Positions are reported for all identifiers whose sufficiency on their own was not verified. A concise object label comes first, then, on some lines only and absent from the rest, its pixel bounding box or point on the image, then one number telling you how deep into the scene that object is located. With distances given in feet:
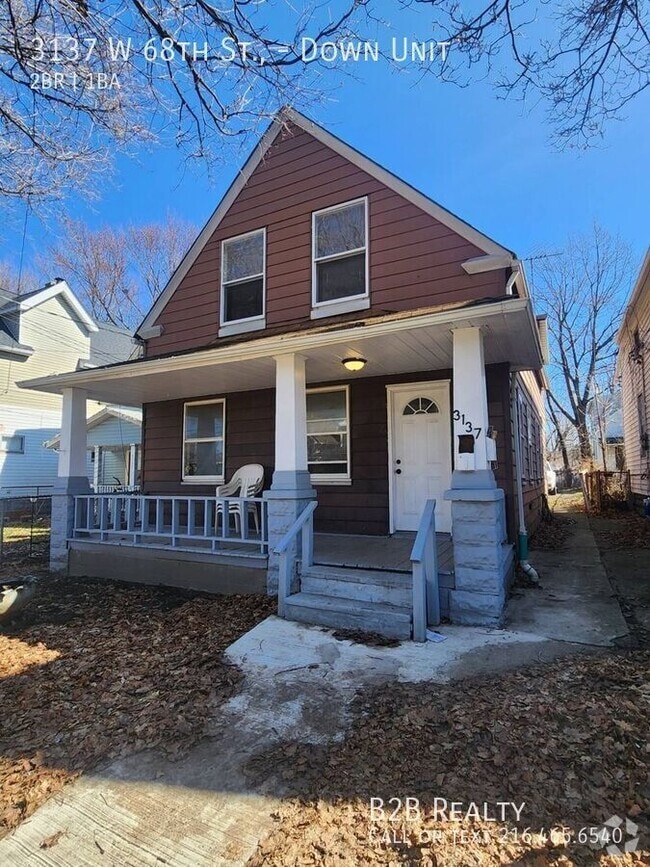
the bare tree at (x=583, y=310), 70.54
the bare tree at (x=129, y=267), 73.51
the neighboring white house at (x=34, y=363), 48.47
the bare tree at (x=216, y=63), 10.41
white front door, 20.84
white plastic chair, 23.26
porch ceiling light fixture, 18.30
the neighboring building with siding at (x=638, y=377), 32.42
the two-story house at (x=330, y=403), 14.42
